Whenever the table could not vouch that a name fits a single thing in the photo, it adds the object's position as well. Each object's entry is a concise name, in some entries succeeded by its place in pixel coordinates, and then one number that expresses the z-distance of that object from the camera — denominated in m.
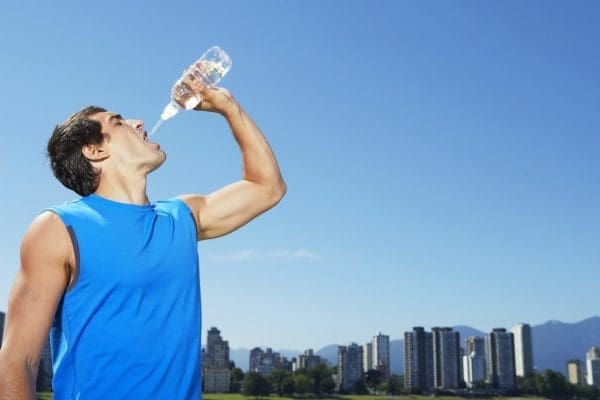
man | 2.18
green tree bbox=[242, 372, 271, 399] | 121.19
